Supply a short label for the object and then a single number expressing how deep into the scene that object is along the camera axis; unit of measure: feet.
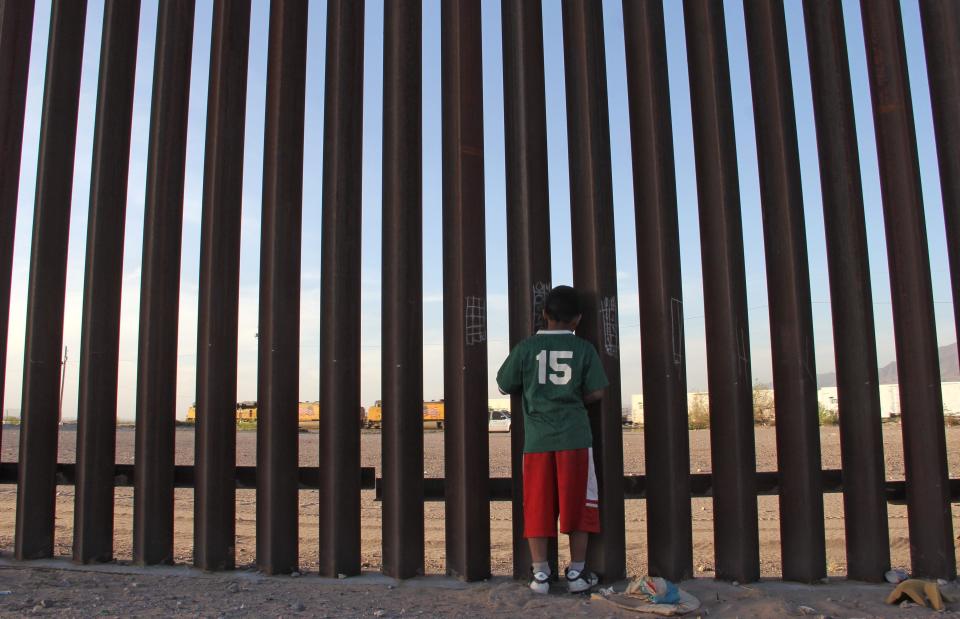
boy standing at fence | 11.42
